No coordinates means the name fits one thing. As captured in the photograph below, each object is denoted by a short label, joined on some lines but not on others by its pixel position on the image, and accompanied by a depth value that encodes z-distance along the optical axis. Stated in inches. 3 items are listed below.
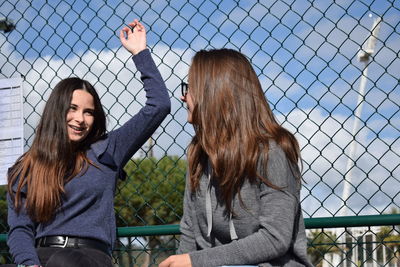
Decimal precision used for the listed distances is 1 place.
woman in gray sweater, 86.4
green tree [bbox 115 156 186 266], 785.6
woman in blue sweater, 116.9
